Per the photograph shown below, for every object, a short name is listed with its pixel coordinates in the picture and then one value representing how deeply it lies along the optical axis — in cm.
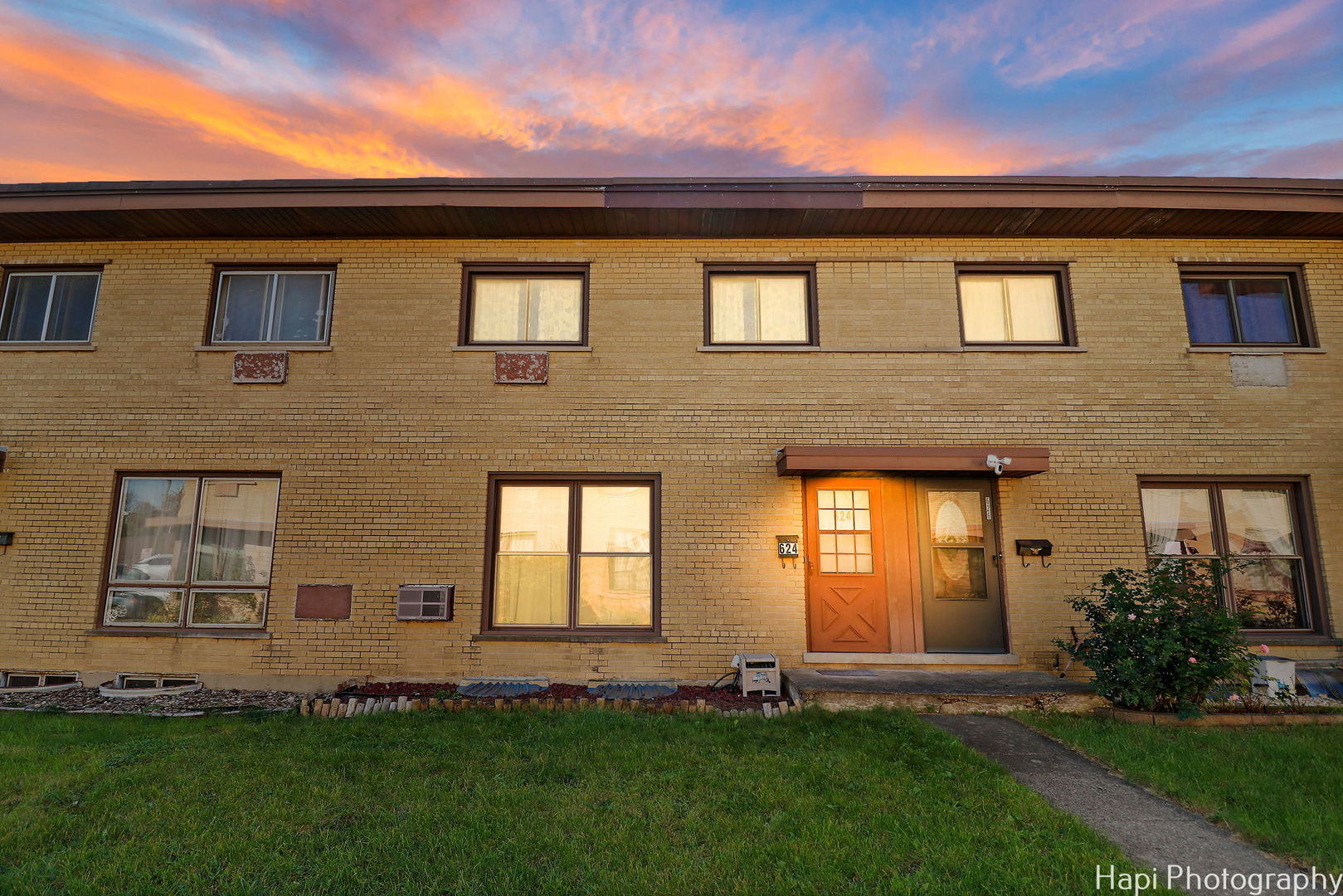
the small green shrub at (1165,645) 616
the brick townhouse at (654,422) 793
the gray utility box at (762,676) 727
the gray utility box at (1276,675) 702
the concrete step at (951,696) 666
